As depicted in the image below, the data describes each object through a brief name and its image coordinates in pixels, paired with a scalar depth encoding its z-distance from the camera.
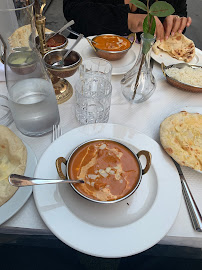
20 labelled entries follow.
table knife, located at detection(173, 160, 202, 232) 0.62
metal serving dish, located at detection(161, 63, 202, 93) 1.03
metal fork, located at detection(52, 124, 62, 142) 0.83
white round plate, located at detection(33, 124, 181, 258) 0.55
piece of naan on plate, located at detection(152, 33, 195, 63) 1.28
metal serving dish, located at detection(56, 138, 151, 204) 0.60
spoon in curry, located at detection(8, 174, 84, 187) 0.56
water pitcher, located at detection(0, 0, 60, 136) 0.76
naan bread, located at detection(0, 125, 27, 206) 0.69
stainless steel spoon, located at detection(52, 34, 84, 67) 0.94
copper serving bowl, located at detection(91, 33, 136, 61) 1.16
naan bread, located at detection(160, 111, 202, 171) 0.74
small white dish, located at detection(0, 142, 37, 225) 0.59
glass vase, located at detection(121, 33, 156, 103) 1.01
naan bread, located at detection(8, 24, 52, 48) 0.75
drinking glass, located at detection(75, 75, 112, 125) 0.90
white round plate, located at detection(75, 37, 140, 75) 1.16
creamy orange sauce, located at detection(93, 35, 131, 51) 1.25
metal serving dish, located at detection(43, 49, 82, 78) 0.85
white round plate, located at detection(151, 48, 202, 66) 1.24
